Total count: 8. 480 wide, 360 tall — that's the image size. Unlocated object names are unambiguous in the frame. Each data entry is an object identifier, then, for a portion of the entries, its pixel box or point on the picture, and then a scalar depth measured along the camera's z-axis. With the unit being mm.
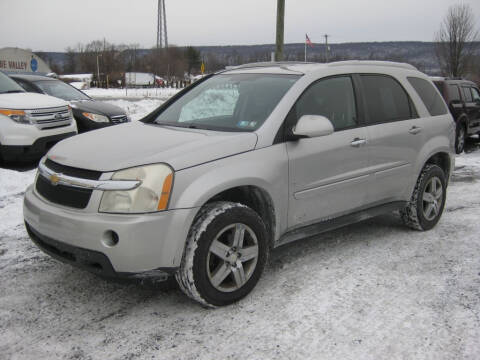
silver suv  3096
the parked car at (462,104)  11950
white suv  7941
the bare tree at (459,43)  33250
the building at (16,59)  34500
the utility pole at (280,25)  14211
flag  21191
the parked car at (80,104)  10367
